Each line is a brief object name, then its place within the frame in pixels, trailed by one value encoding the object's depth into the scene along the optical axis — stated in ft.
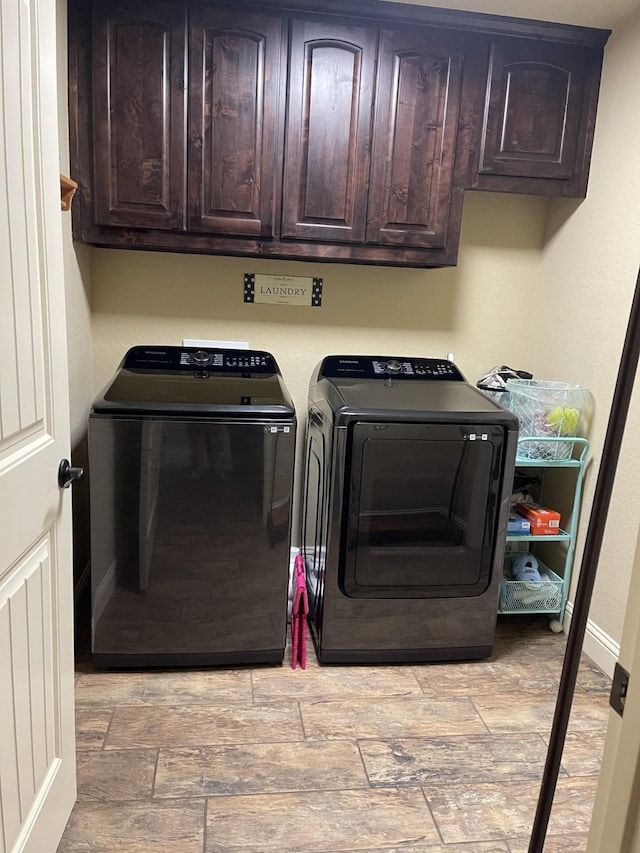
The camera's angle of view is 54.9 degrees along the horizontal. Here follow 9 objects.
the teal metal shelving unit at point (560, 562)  7.79
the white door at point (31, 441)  3.43
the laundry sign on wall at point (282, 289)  8.73
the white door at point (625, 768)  1.84
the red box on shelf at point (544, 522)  7.95
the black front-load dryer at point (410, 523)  6.89
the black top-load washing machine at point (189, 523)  6.51
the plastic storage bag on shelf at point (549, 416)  7.82
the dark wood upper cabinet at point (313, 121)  7.08
